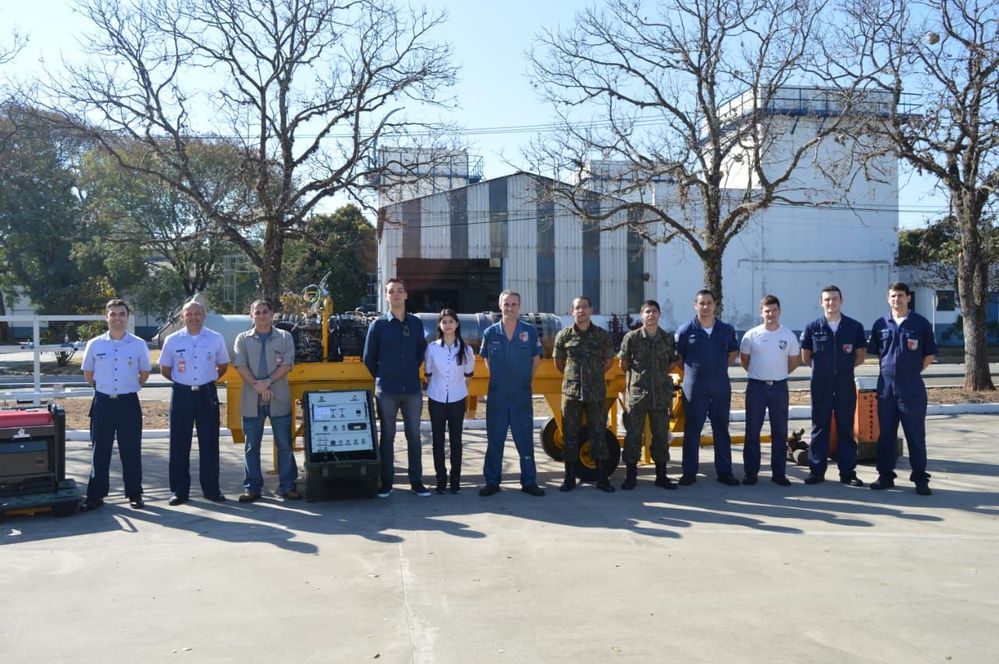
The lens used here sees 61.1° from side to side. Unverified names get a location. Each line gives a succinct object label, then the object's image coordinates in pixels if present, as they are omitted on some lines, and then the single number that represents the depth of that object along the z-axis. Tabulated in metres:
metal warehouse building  34.19
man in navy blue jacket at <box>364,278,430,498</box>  7.76
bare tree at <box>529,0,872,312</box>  14.57
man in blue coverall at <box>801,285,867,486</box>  8.28
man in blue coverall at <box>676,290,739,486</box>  8.17
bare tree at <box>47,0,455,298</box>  13.36
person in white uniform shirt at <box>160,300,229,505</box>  7.52
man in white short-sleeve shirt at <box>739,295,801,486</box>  8.25
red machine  7.03
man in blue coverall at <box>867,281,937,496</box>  7.89
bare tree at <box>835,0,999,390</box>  14.18
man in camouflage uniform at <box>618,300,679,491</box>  8.05
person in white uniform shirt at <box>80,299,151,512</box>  7.35
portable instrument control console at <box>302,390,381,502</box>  7.49
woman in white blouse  7.82
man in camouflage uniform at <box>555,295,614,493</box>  7.94
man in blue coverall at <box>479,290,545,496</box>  7.84
